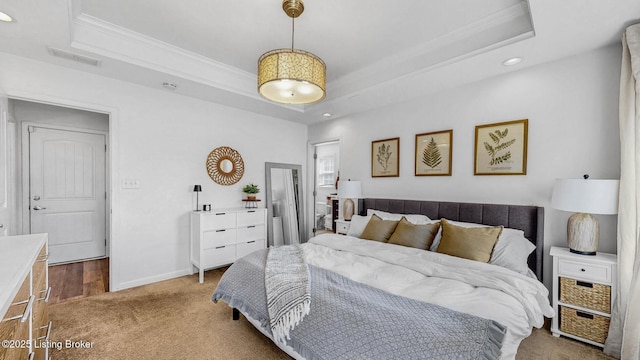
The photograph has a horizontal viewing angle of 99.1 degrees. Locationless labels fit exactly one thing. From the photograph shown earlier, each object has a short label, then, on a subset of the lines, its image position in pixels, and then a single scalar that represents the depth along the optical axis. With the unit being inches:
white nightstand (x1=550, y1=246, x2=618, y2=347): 83.3
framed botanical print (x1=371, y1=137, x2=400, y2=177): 153.3
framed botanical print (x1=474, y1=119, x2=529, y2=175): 110.9
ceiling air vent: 101.2
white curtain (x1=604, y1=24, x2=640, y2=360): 77.2
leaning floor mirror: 185.6
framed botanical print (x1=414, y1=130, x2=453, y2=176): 133.1
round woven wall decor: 158.1
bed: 52.6
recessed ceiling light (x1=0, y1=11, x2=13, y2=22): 79.2
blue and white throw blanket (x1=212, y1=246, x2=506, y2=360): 49.8
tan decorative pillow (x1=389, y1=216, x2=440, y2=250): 109.7
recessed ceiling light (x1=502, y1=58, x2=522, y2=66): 102.4
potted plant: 166.5
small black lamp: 146.0
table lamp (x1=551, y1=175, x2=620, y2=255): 83.4
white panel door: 154.5
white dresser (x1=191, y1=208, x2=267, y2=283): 140.8
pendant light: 79.7
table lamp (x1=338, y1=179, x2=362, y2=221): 159.6
